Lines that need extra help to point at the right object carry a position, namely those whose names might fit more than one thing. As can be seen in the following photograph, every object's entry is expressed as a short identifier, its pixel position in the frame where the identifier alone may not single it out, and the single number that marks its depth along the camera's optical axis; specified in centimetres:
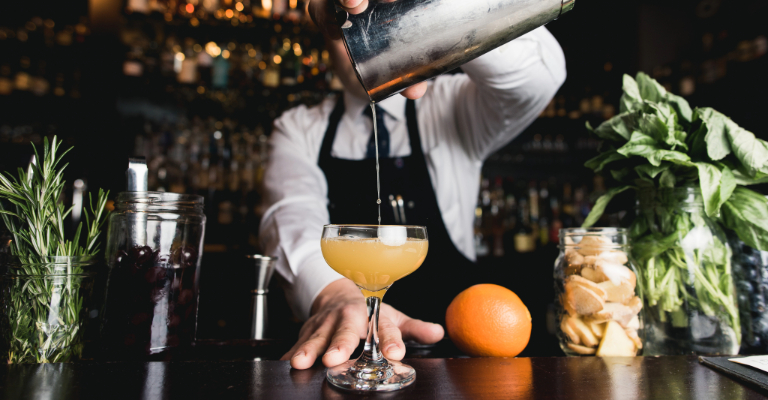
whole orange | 73
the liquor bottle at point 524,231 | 311
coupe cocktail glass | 61
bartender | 135
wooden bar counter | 53
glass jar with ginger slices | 73
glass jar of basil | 77
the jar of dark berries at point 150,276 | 68
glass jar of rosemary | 63
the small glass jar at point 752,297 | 79
